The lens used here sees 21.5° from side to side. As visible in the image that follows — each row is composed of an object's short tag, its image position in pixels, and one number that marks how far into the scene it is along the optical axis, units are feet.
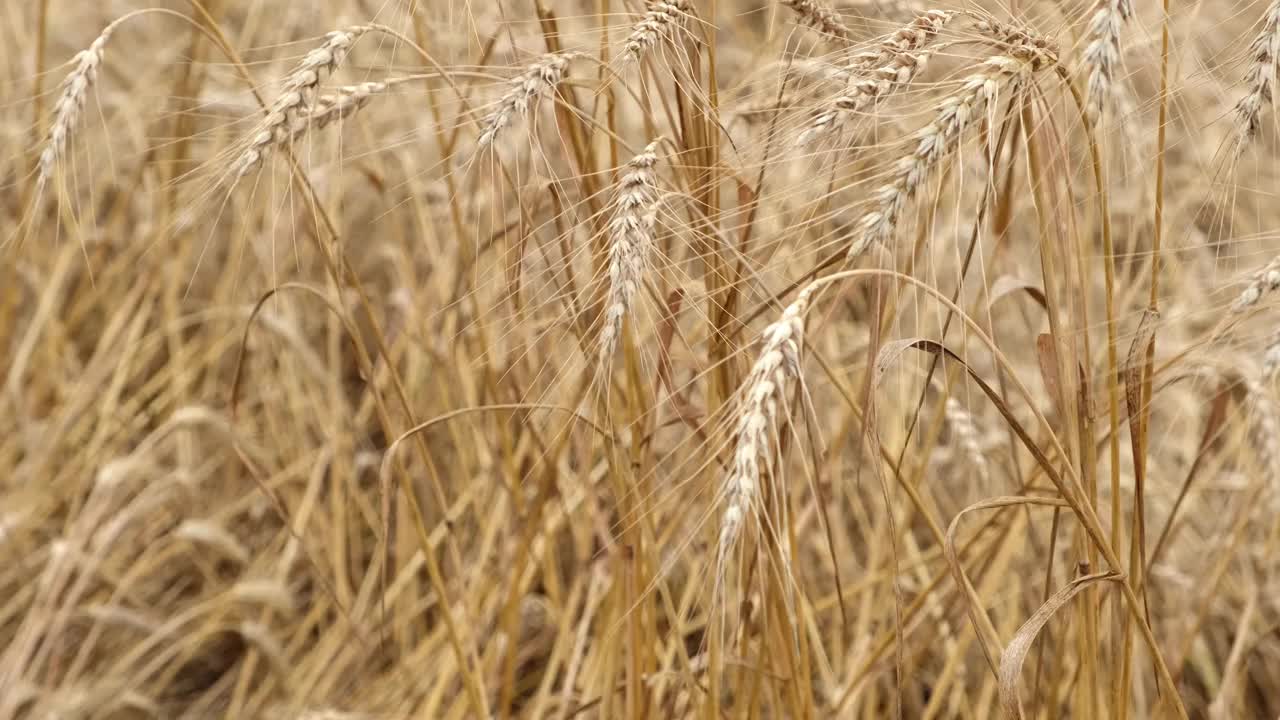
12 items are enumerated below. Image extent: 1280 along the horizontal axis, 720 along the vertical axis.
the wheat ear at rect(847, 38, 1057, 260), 3.77
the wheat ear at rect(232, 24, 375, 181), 3.95
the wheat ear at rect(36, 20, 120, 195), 4.00
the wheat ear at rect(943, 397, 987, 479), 4.39
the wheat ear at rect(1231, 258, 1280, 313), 3.84
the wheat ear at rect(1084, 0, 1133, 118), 3.79
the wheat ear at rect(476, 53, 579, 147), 3.90
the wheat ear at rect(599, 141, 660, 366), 3.74
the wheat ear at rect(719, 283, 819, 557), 3.53
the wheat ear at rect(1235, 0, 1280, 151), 3.84
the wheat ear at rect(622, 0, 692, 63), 3.84
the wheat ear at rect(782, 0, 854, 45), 4.03
